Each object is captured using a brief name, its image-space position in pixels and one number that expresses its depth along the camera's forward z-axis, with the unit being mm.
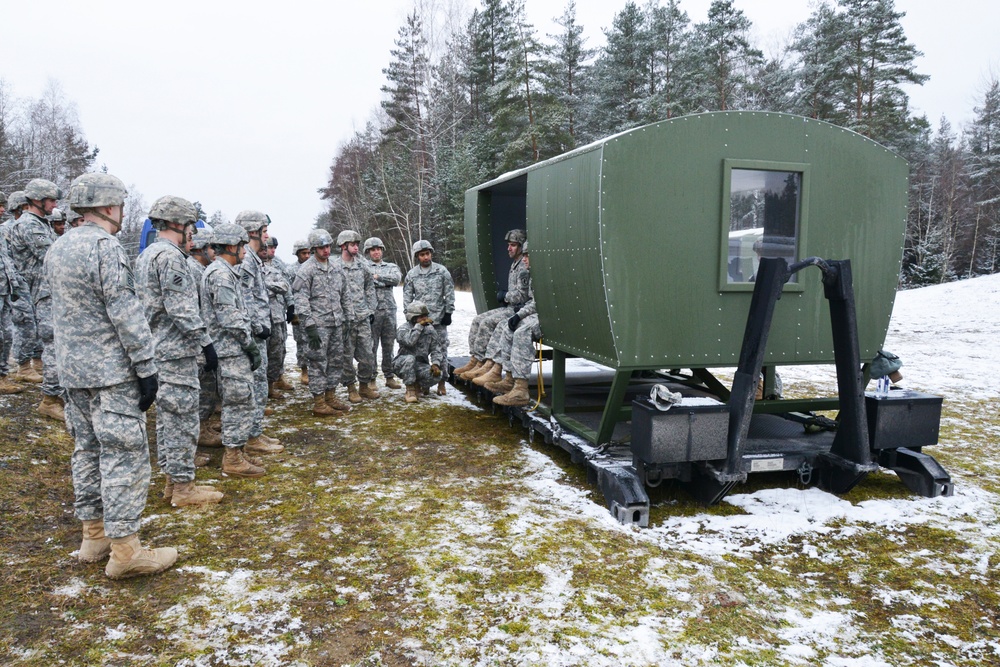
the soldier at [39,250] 6387
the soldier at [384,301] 9125
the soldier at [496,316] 7004
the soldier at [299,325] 8812
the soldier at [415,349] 8422
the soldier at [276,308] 8062
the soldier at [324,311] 7617
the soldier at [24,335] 7172
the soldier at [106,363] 3447
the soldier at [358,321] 7988
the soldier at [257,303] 5988
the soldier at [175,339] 4551
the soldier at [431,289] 8930
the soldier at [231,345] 5266
